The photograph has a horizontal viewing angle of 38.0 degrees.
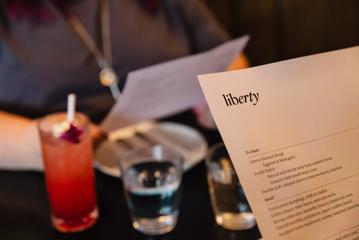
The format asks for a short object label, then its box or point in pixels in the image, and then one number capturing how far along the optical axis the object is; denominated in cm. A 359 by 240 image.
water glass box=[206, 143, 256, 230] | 68
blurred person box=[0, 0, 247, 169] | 103
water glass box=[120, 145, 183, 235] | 69
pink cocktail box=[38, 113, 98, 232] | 70
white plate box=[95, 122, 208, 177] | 85
